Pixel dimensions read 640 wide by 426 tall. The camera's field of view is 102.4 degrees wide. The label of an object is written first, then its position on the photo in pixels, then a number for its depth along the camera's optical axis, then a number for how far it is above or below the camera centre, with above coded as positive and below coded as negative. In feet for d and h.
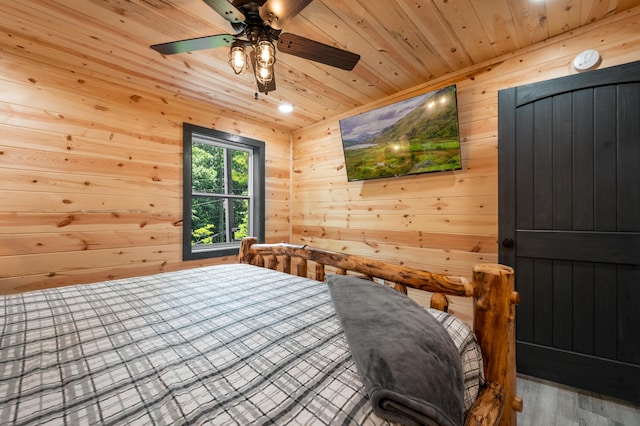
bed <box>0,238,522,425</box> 1.90 -1.43
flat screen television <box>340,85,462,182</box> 7.07 +2.30
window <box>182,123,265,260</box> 8.92 +0.88
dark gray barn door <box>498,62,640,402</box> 5.08 -0.28
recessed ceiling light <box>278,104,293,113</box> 9.28 +3.89
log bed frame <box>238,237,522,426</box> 2.97 -1.47
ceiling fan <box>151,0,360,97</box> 3.84 +2.98
